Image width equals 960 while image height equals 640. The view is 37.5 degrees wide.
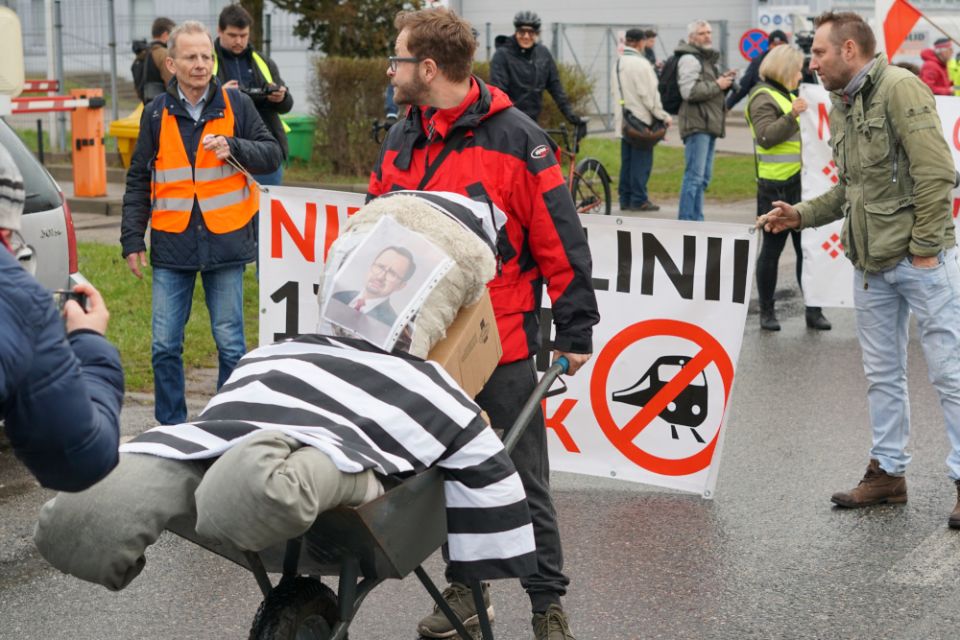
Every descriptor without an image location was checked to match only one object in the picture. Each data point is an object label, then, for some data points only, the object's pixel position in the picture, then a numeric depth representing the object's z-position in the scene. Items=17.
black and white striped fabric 3.28
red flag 9.98
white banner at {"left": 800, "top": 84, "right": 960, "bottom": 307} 9.80
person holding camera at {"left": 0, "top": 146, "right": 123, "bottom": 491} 2.54
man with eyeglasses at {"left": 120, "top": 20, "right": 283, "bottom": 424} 6.62
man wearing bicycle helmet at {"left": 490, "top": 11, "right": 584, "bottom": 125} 14.09
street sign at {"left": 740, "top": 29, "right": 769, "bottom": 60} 23.00
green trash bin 18.03
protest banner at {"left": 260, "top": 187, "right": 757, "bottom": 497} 5.95
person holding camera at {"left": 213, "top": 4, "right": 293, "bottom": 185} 9.46
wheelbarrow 3.31
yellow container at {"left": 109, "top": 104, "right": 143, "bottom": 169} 15.23
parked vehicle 6.52
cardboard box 3.80
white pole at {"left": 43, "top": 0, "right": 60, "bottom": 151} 19.75
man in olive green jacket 5.55
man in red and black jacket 4.32
